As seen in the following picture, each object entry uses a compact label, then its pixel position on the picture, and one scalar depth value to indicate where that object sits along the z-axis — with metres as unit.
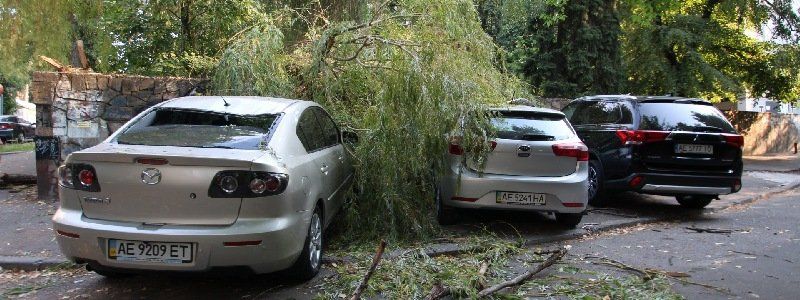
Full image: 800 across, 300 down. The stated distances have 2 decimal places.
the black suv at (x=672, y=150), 7.65
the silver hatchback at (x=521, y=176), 6.27
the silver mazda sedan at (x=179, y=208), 3.88
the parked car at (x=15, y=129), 30.39
